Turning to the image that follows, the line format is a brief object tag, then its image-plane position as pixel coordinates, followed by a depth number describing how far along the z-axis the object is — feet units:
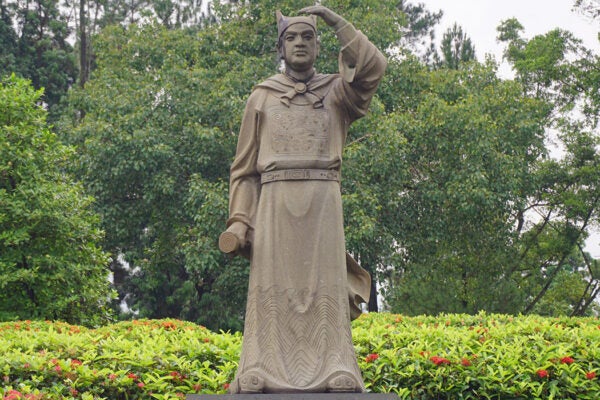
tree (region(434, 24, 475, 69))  84.74
